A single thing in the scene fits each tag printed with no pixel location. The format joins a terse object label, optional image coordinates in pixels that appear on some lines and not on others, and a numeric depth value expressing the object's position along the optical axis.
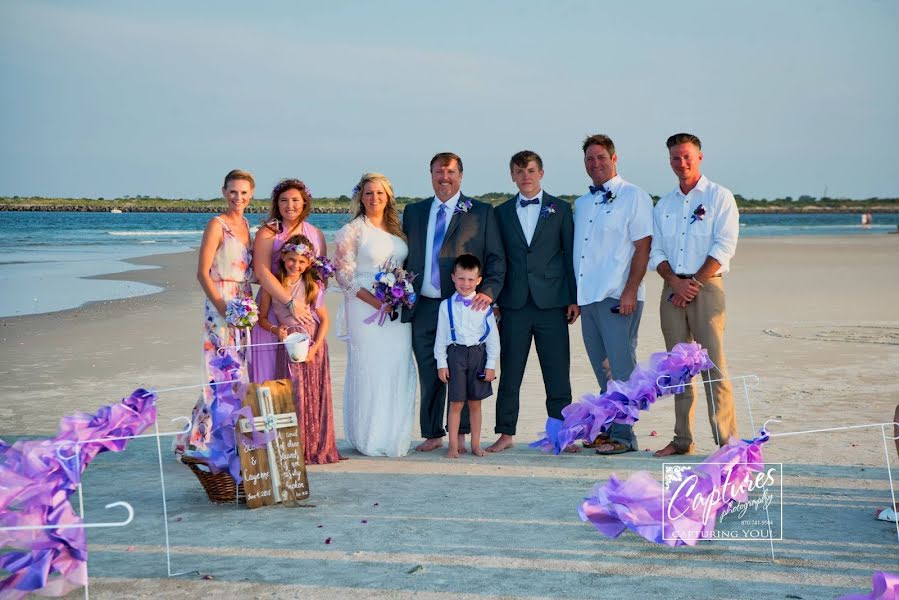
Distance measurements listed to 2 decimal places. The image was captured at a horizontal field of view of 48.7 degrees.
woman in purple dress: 6.89
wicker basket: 5.69
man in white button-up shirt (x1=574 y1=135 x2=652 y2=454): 7.00
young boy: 6.89
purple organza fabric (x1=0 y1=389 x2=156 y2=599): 3.97
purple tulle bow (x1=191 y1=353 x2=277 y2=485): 5.61
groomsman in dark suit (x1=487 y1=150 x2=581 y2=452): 7.14
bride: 7.08
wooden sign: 5.64
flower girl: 6.80
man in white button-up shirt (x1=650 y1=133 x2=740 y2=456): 6.73
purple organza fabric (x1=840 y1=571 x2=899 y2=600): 3.50
